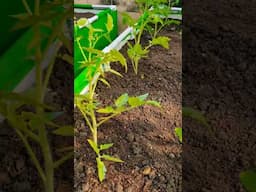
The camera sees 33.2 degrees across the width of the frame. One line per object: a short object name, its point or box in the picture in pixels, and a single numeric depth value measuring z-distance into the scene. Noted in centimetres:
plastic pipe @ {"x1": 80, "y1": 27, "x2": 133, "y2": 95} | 62
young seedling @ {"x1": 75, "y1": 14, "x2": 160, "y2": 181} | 59
